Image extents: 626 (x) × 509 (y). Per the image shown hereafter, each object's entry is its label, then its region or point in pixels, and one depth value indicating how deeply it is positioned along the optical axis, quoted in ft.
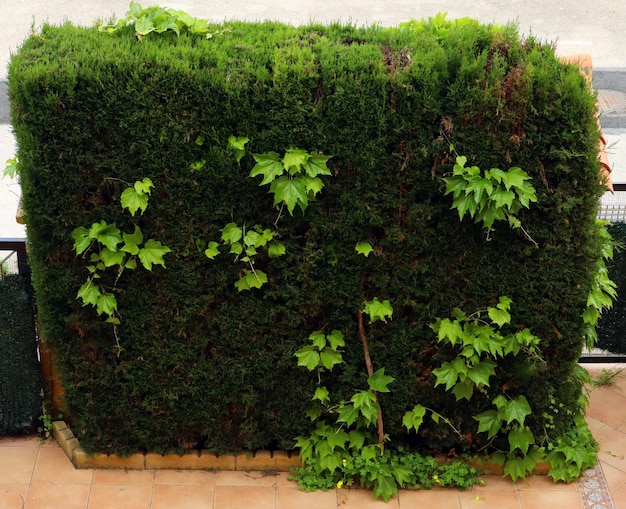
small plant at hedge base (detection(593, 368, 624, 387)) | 21.67
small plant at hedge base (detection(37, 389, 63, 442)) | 19.79
